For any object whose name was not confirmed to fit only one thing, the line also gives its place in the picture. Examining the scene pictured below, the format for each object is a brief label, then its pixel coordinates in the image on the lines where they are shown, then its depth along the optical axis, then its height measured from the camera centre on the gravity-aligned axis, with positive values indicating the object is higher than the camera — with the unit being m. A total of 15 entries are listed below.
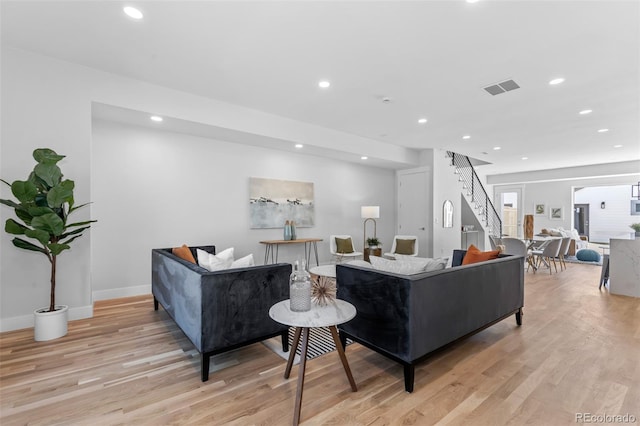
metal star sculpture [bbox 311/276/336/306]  2.14 -0.58
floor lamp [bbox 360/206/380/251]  6.50 +0.00
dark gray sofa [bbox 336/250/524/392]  2.13 -0.75
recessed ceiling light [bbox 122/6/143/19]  2.41 +1.61
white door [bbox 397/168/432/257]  6.98 +0.15
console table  5.49 -0.66
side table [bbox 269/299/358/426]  1.83 -0.68
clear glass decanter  2.02 -0.53
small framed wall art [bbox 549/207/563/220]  10.65 +0.01
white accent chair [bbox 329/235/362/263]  6.19 -0.86
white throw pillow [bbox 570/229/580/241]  9.47 -0.67
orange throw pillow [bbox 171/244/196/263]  3.27 -0.47
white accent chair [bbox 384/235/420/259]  6.34 -0.69
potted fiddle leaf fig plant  2.79 -0.05
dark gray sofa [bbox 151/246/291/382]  2.24 -0.75
